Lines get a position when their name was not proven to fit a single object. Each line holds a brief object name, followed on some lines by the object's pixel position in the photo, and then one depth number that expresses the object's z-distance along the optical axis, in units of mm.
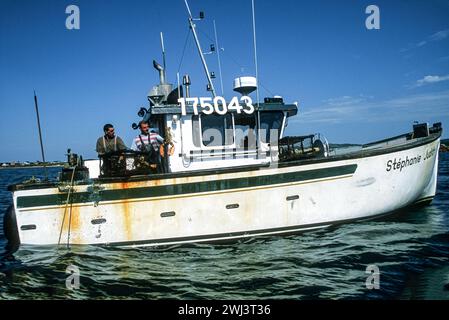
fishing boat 6750
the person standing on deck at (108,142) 7520
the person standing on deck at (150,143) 7602
